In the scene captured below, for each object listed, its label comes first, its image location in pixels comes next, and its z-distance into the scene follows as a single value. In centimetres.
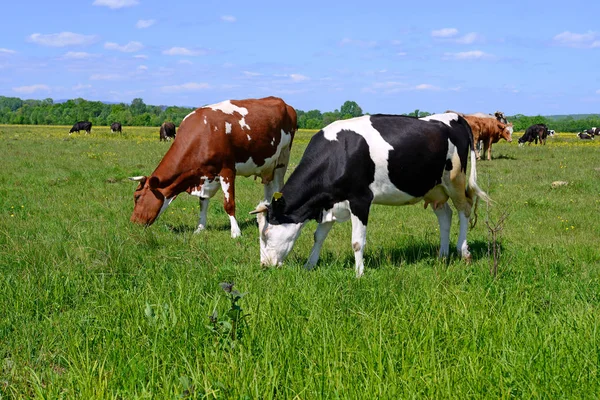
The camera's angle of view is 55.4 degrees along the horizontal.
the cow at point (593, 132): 5583
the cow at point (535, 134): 3884
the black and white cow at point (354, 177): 675
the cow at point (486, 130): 2459
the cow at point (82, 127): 5891
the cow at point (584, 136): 5144
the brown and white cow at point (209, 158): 978
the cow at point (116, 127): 5791
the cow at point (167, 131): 4272
